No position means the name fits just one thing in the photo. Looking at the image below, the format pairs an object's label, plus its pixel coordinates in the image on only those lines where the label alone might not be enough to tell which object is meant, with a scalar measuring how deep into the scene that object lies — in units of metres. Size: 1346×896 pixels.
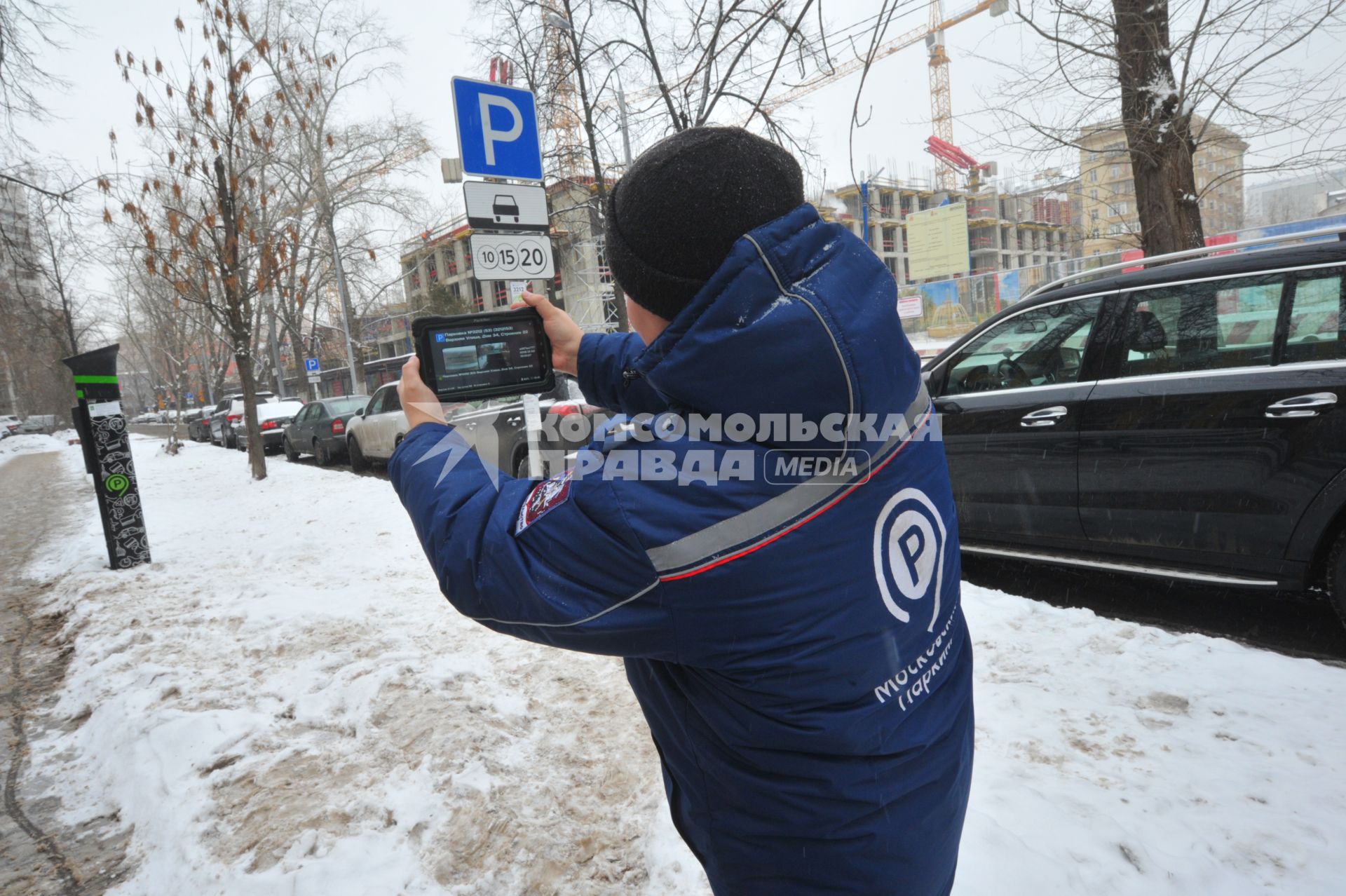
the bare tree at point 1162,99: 6.27
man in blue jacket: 0.89
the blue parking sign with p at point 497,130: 5.76
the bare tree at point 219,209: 9.99
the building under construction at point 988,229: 63.53
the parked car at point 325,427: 15.07
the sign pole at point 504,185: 5.84
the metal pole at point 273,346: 23.45
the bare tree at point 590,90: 6.04
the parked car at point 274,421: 19.97
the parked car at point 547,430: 8.21
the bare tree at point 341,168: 24.86
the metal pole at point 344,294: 25.58
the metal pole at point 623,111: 8.45
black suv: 3.22
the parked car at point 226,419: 23.97
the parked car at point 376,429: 11.77
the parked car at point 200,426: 30.28
